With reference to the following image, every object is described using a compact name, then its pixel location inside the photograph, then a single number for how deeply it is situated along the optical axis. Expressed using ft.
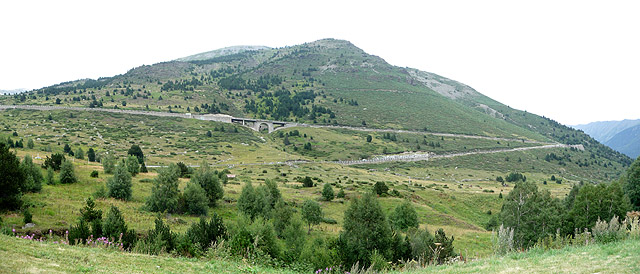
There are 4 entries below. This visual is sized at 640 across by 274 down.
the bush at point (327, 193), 146.00
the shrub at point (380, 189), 166.09
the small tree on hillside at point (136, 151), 219.41
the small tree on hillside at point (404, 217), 118.01
